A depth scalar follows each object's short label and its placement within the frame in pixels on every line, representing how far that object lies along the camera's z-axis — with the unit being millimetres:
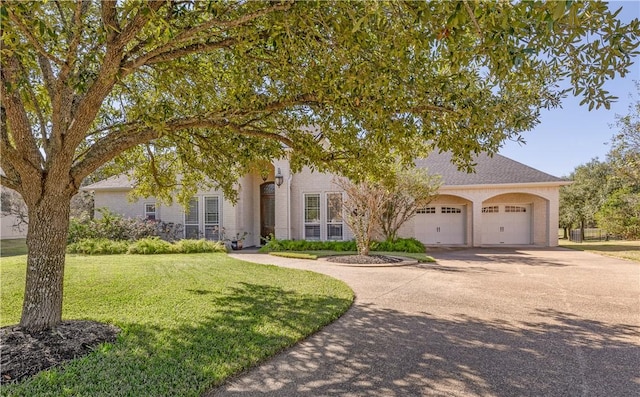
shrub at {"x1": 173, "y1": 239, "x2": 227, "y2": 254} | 14531
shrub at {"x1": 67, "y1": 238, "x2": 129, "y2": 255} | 14087
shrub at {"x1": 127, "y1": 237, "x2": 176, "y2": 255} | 14266
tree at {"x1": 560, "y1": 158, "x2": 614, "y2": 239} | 26141
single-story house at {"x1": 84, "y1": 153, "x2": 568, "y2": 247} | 17281
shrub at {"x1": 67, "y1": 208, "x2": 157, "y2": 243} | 15805
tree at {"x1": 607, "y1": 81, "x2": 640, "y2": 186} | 16781
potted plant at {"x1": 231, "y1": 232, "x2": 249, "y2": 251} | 16766
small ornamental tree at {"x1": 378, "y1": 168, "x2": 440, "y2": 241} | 13984
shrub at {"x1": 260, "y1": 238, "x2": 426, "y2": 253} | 15023
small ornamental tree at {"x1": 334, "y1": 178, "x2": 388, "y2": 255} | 12719
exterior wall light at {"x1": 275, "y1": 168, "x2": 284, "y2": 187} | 17000
